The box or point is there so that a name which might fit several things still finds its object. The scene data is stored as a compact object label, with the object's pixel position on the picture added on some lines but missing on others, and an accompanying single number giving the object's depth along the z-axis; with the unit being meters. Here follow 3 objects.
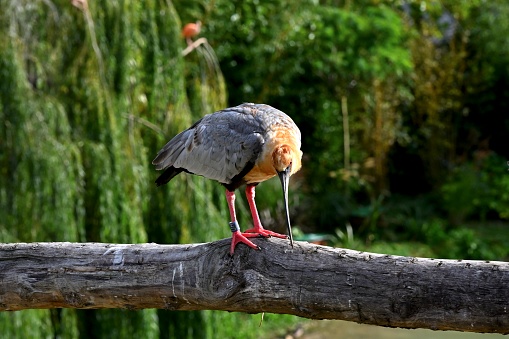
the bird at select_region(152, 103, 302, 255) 6.07
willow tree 9.78
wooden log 4.63
